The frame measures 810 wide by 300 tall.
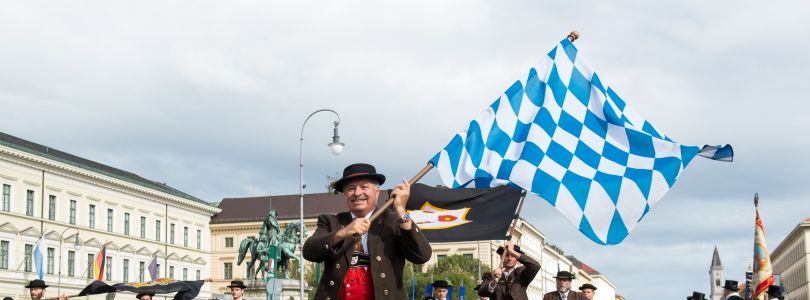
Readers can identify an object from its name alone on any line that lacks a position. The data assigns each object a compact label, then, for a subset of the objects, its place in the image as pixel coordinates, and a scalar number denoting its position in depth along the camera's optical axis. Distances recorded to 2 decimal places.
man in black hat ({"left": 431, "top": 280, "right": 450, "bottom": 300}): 15.20
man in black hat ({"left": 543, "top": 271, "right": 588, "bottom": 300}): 13.61
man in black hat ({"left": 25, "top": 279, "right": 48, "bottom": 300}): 13.28
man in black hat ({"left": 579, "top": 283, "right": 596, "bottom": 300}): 15.00
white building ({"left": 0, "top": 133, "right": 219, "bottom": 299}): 67.44
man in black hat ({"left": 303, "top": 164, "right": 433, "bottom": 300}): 6.30
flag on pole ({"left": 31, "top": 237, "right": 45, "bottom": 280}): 52.42
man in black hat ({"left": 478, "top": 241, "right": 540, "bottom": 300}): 11.92
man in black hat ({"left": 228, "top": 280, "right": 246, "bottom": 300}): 14.98
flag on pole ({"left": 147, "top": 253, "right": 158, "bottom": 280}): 62.61
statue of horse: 55.62
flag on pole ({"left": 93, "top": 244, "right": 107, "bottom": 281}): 60.08
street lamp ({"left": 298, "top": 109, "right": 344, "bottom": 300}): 35.31
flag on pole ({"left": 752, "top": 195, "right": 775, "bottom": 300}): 13.53
